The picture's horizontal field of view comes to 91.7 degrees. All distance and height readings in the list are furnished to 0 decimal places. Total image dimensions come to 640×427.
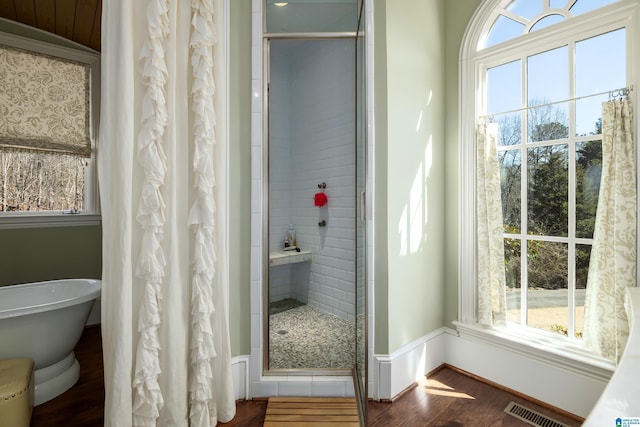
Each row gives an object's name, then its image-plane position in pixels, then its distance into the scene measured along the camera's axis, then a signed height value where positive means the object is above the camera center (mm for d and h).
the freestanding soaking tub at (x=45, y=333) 1733 -722
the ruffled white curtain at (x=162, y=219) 1309 -35
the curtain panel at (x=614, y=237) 1614 -140
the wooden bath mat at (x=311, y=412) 1650 -1123
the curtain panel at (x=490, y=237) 2107 -180
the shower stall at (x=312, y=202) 2053 +62
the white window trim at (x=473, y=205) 1856 +40
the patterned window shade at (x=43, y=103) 2480 +912
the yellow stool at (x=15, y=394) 1379 -840
